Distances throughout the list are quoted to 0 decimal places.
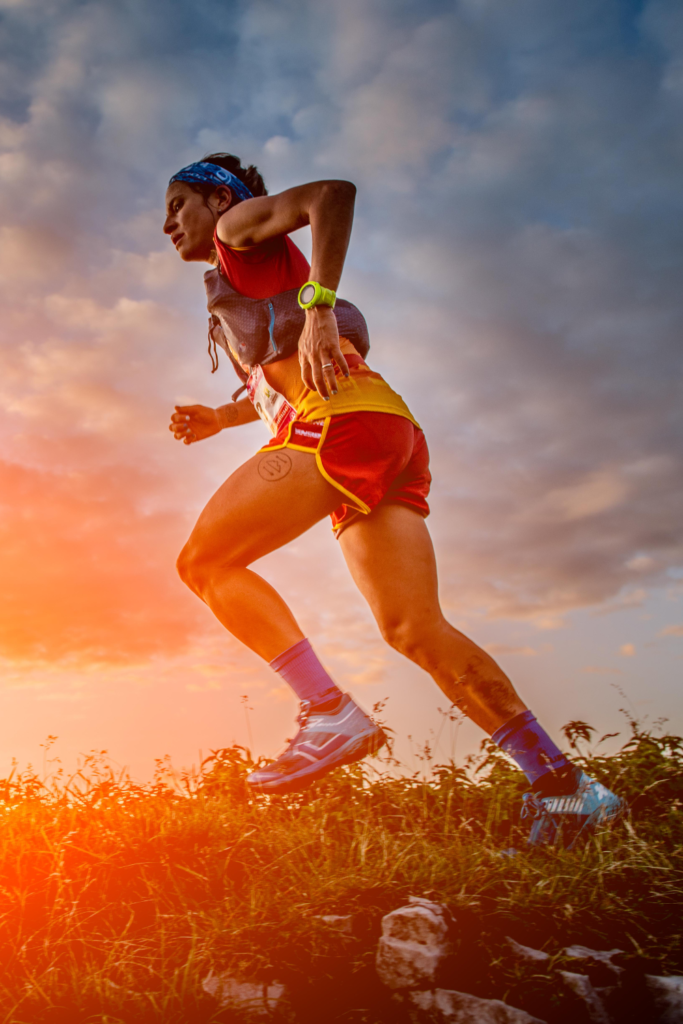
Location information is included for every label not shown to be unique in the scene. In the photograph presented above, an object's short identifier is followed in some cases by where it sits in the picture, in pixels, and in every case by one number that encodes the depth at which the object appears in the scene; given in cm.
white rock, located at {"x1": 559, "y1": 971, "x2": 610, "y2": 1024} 205
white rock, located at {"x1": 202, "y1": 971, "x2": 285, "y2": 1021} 199
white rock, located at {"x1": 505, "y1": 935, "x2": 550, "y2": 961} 219
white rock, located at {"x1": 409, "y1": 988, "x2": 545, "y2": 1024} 200
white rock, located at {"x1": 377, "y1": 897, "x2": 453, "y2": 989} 210
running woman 254
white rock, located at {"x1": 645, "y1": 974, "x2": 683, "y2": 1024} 207
